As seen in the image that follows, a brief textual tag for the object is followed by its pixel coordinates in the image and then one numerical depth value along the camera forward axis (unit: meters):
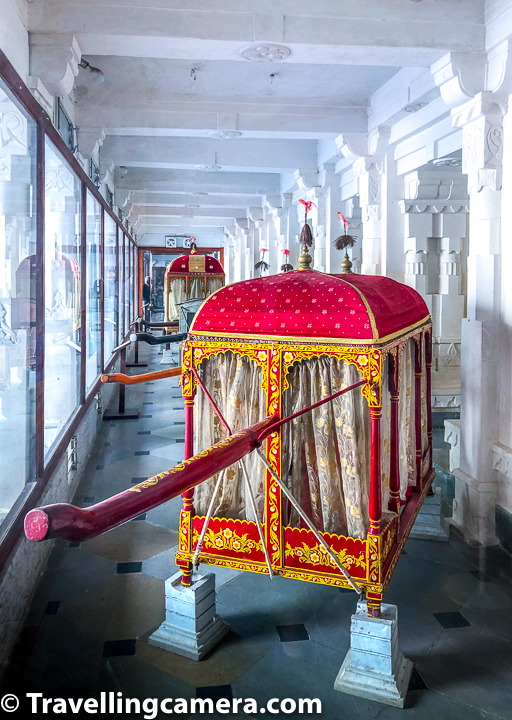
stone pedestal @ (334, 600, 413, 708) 2.53
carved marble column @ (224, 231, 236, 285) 18.59
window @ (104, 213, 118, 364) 8.98
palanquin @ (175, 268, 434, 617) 2.69
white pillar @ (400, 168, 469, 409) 6.28
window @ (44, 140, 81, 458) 4.07
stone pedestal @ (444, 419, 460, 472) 4.75
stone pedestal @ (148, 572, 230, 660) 2.79
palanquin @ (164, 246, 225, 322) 13.30
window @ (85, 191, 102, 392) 6.48
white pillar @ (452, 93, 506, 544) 3.86
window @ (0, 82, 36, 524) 2.80
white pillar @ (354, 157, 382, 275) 6.26
